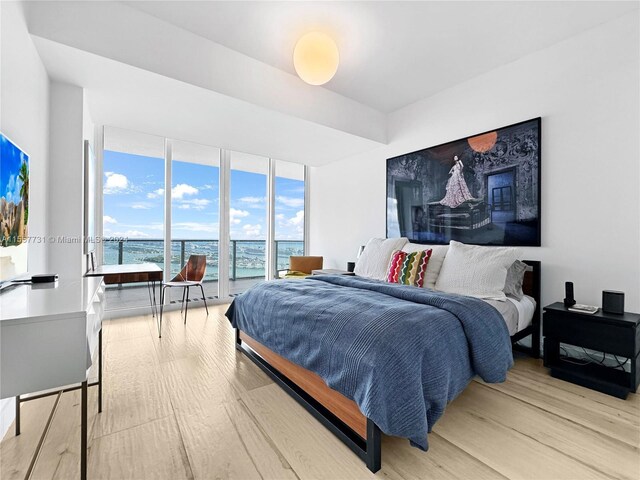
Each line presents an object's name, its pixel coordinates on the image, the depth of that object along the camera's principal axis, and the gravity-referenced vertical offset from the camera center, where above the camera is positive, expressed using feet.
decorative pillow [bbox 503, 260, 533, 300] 8.36 -1.13
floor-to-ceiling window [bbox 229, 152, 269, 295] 16.16 +1.00
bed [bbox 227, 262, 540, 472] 4.44 -1.97
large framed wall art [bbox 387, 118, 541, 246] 9.30 +1.72
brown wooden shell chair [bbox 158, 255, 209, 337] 13.38 -1.40
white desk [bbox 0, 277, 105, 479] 3.24 -1.19
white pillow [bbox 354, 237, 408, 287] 11.25 -0.70
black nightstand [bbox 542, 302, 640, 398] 6.52 -2.31
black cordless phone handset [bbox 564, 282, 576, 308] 7.83 -1.45
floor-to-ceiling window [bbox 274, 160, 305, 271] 17.83 +1.64
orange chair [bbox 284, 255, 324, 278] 15.65 -1.31
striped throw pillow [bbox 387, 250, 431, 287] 9.57 -0.94
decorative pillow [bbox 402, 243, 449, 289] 9.55 -0.79
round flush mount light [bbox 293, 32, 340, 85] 7.66 +4.66
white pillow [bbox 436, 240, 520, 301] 8.08 -0.87
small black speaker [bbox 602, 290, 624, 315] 7.01 -1.43
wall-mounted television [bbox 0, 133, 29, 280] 4.93 +0.53
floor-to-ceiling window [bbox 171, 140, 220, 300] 14.44 +1.63
